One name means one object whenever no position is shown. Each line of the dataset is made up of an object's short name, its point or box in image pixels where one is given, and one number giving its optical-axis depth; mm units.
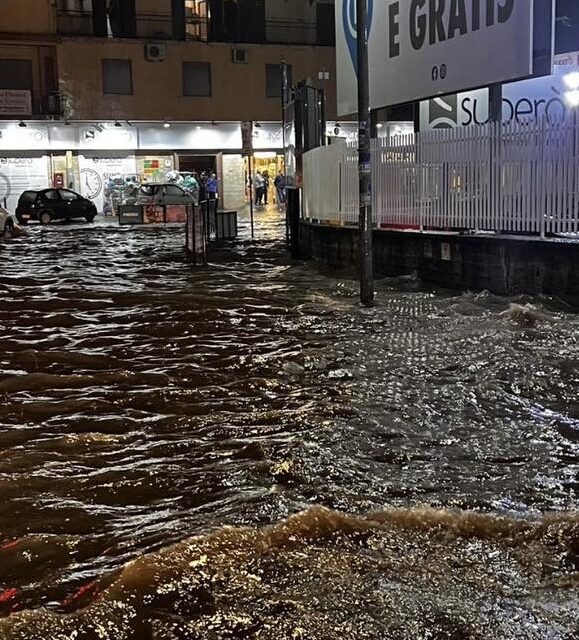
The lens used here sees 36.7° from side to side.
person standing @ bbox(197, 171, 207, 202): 35697
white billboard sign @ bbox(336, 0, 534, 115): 13227
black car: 35125
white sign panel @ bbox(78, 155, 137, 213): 41312
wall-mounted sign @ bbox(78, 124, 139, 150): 41062
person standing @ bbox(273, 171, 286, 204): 43312
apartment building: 39688
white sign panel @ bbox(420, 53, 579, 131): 17328
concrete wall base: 11016
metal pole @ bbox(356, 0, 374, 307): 11242
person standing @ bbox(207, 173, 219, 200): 39500
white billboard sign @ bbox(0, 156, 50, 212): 40262
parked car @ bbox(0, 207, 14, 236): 27219
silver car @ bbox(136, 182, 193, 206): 36209
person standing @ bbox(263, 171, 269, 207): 46000
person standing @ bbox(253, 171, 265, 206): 45134
